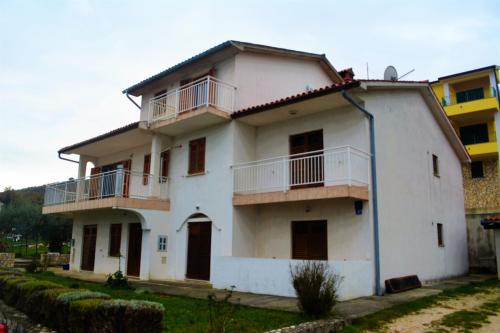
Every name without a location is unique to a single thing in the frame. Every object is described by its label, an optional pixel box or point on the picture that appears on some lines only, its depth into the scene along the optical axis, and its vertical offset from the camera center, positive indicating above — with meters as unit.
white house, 12.07 +2.14
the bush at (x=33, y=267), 18.00 -1.26
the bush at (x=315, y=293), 7.81 -0.97
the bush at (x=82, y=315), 5.54 -1.04
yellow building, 30.64 +9.68
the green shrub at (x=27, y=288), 7.74 -0.96
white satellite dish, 16.56 +6.83
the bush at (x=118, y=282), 12.52 -1.30
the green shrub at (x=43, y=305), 6.60 -1.13
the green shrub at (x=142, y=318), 5.38 -1.02
